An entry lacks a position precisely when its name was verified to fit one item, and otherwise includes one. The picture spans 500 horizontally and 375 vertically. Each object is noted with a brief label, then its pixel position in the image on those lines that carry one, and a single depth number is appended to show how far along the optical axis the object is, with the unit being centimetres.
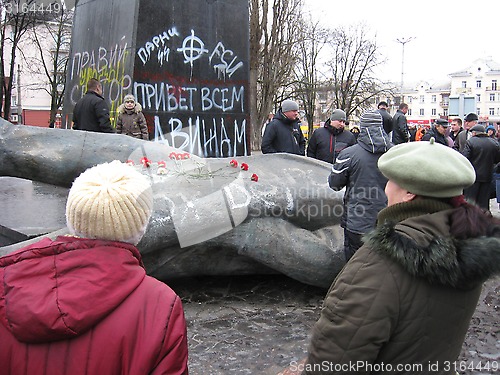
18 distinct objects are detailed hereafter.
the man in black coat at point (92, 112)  677
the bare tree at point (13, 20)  1670
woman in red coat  143
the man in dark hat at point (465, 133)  1009
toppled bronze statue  439
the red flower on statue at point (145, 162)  474
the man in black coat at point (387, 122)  877
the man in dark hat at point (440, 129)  966
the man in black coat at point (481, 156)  846
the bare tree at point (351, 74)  3741
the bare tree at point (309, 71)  3475
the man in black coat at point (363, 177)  412
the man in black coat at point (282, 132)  700
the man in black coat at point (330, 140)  743
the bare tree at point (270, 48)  2600
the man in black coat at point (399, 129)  1093
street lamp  3597
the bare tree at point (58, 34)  2189
